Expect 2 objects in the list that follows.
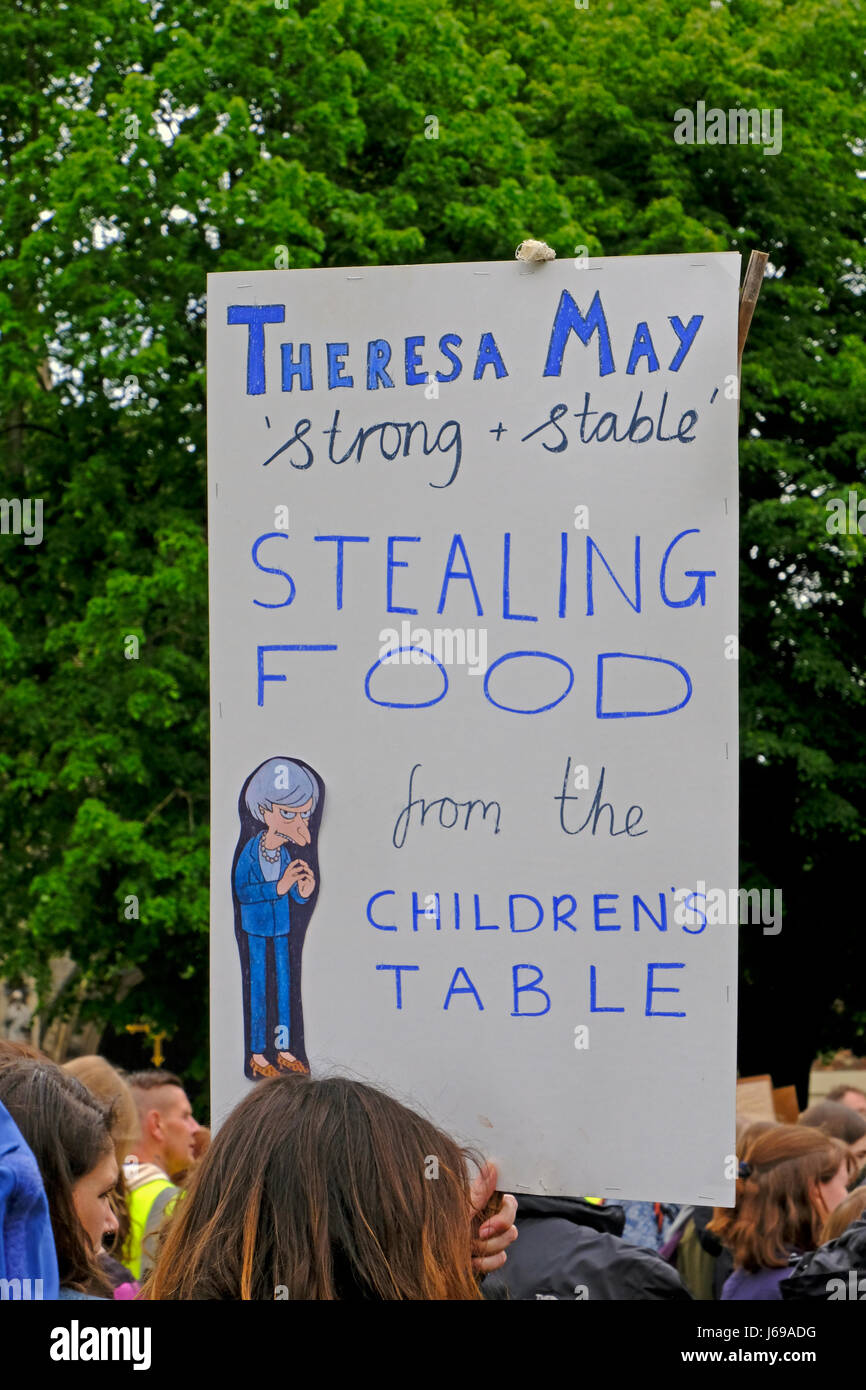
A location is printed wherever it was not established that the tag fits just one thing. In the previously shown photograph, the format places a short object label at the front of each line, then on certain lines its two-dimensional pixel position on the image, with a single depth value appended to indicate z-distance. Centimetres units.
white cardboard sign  242
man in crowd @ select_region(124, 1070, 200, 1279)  488
